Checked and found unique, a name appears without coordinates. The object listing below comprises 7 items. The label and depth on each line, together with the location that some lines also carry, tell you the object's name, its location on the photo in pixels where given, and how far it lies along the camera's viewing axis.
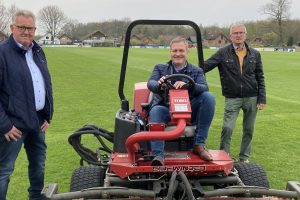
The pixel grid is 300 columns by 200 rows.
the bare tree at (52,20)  125.06
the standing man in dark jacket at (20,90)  4.12
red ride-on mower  3.82
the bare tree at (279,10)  99.44
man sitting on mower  4.58
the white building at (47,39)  124.81
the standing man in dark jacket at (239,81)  6.30
